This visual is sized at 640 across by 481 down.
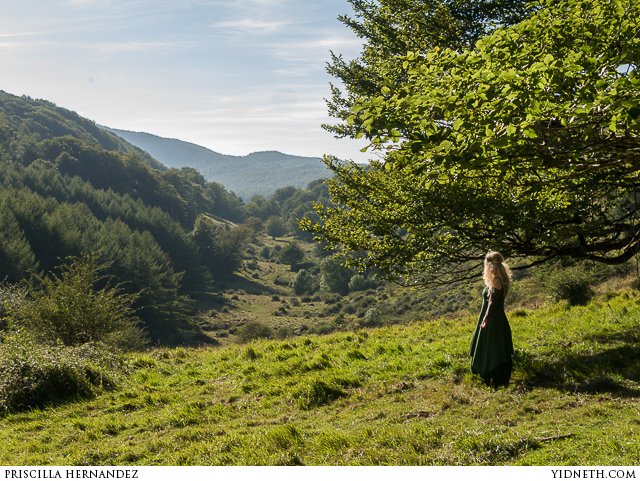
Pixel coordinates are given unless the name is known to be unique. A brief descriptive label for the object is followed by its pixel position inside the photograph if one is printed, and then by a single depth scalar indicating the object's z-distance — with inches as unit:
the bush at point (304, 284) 4963.1
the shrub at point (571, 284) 793.3
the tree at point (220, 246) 5708.7
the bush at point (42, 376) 404.5
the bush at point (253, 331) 2606.3
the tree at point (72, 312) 621.0
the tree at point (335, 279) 4697.3
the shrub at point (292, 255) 6299.2
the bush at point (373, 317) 2973.4
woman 339.6
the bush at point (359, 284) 4587.1
